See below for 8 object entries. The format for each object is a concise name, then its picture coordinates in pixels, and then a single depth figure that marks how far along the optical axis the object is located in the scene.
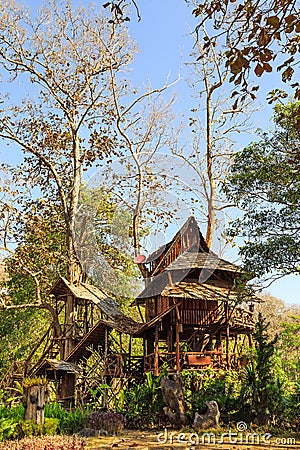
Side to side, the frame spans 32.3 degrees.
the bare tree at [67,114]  17.56
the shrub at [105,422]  10.16
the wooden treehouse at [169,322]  14.04
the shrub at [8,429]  8.06
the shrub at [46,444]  6.63
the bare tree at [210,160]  17.19
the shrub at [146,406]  11.70
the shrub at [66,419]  9.84
